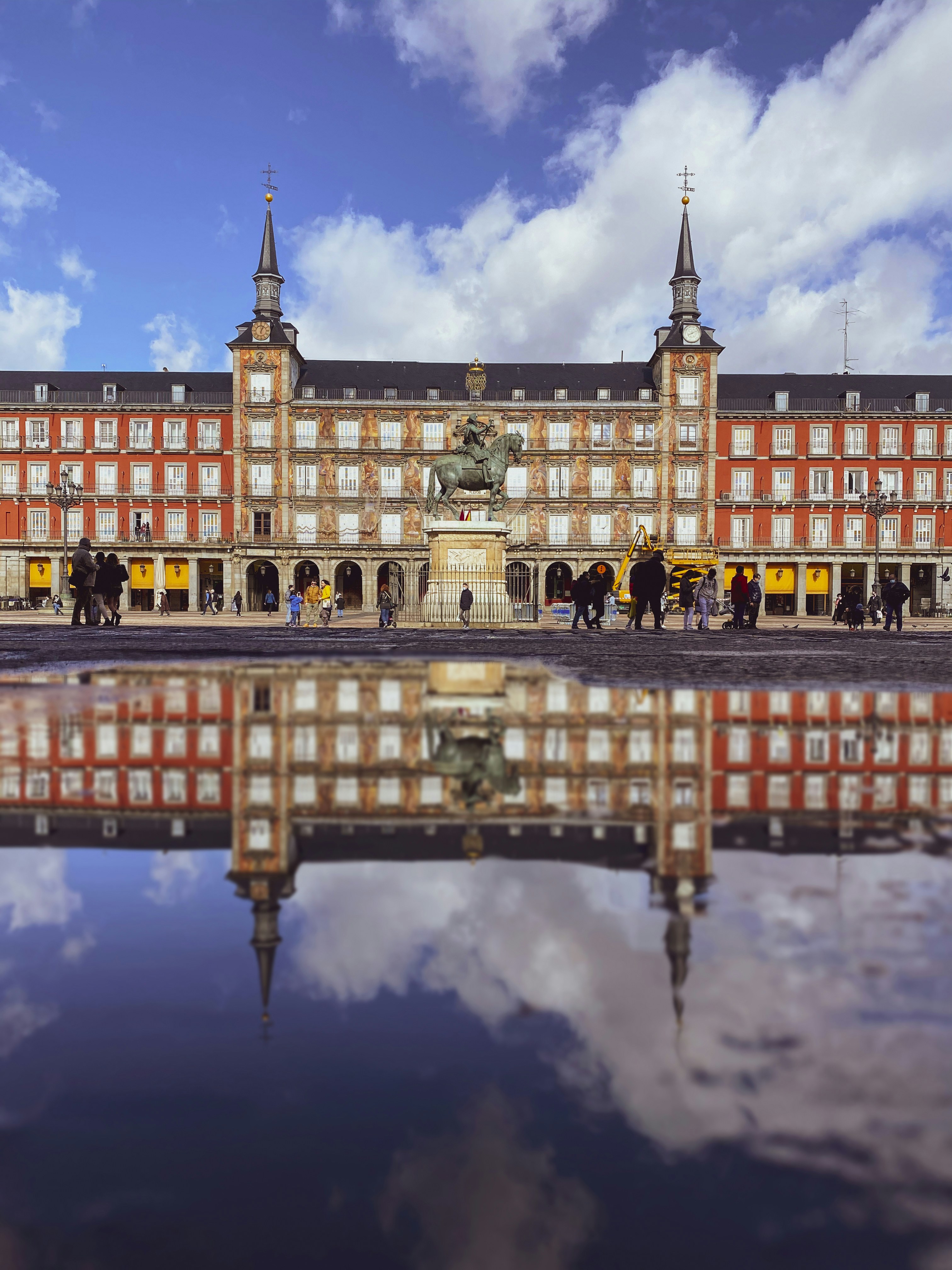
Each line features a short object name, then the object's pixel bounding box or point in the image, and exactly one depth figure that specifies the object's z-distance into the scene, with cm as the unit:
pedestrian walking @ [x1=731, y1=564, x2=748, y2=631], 2091
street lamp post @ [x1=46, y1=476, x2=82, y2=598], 3684
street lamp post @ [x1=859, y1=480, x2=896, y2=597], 3434
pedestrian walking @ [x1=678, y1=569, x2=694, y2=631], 2175
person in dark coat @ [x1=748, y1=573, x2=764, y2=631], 2136
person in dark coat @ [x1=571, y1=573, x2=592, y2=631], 1988
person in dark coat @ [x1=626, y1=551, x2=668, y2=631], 1627
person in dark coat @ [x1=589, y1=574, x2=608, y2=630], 2048
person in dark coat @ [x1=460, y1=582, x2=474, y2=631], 1895
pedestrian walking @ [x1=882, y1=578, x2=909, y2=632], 2172
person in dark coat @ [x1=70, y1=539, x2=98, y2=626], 1521
